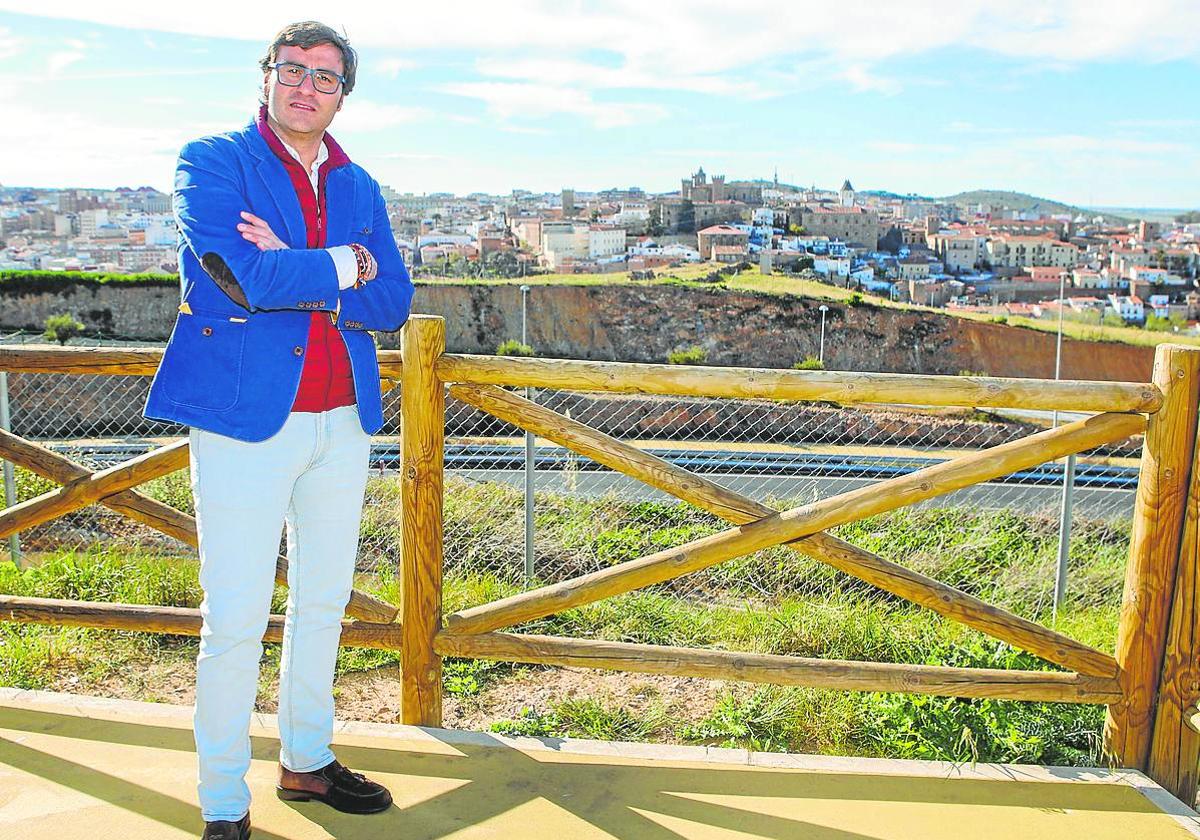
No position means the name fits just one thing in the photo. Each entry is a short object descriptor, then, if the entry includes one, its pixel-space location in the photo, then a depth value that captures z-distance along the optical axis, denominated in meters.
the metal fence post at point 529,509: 4.58
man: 2.14
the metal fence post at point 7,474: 4.67
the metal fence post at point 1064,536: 4.93
